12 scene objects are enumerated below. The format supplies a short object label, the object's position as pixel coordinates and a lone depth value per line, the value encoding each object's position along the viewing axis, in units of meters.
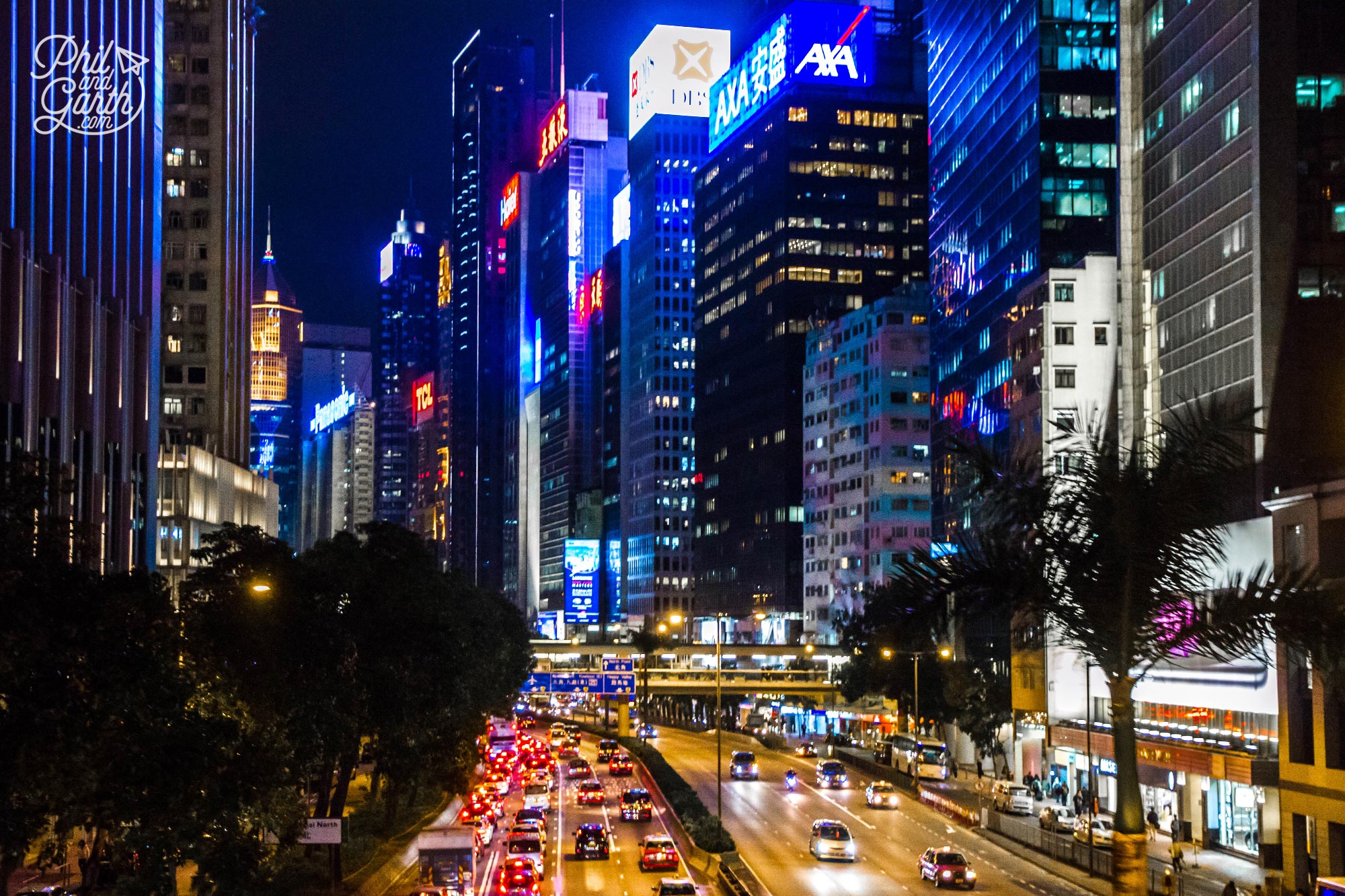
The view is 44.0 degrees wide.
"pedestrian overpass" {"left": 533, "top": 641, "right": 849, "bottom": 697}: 154.12
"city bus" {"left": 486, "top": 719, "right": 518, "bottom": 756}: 123.94
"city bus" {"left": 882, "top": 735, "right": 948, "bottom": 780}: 104.56
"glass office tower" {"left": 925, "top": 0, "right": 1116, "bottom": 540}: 123.56
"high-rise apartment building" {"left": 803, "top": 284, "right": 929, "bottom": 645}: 180.62
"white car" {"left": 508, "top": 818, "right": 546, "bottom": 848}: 66.00
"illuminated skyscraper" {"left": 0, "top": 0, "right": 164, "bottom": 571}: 94.38
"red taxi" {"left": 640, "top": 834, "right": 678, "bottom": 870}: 61.94
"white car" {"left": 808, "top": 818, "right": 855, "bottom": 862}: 65.88
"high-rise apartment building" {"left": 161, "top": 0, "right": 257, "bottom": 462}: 160.88
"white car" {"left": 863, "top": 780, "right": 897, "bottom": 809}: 91.62
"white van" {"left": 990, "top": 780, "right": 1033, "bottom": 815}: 86.75
